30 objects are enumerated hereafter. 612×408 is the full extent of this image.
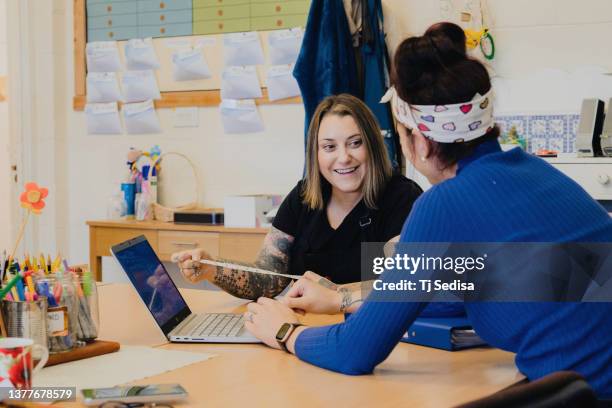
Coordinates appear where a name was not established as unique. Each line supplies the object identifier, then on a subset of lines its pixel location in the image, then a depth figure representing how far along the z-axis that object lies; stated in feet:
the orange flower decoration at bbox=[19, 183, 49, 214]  4.96
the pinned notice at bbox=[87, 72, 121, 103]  14.39
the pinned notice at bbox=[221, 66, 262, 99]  13.17
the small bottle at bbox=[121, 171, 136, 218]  13.79
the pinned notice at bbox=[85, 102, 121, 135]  14.43
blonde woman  8.02
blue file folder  5.31
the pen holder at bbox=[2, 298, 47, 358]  4.74
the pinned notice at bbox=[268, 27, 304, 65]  12.78
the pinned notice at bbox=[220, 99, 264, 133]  13.25
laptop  5.56
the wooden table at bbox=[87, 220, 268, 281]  12.09
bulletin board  13.03
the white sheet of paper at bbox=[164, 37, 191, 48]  13.79
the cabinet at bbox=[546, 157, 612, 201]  10.07
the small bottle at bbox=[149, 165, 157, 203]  13.73
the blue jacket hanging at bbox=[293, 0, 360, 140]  11.80
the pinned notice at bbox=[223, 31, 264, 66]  13.16
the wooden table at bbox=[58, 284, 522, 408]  4.22
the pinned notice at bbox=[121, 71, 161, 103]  14.07
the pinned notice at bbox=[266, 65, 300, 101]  12.89
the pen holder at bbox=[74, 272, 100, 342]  5.23
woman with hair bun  4.38
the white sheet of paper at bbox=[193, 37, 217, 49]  13.55
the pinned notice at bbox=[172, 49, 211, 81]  13.64
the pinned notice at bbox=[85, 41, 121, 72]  14.42
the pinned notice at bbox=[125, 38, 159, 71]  14.08
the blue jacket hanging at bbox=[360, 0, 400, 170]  11.78
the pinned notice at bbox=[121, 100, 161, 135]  14.06
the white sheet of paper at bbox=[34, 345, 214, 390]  4.54
